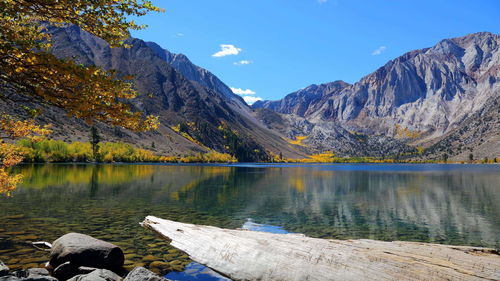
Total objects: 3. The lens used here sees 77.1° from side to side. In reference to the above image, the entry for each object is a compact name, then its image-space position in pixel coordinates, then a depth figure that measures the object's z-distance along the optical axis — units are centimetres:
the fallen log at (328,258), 698
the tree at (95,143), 16475
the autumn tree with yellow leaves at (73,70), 1020
